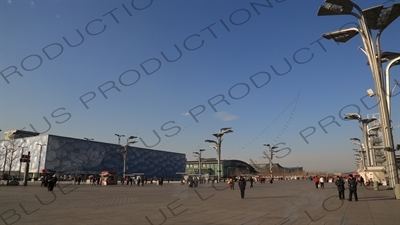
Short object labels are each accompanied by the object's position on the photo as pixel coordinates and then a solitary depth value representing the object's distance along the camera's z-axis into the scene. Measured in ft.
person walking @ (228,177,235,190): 102.91
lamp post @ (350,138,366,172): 235.26
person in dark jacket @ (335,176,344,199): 57.11
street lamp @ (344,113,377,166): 148.62
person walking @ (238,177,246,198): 63.08
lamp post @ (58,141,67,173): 284.82
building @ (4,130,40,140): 333.72
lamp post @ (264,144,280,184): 249.34
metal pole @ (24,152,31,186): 116.54
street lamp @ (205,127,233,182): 182.53
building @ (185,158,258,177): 441.27
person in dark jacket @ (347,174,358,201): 52.58
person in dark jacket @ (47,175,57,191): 81.03
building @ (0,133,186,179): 280.10
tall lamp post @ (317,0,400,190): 66.90
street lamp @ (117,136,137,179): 188.20
